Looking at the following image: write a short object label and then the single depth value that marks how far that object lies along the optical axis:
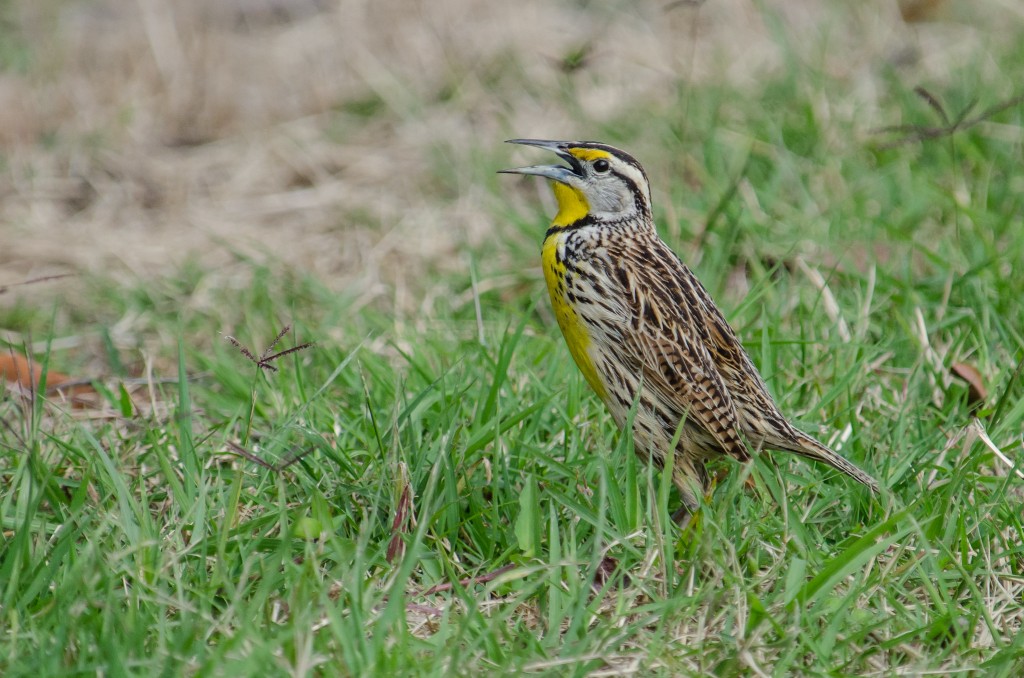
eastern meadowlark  7.12
